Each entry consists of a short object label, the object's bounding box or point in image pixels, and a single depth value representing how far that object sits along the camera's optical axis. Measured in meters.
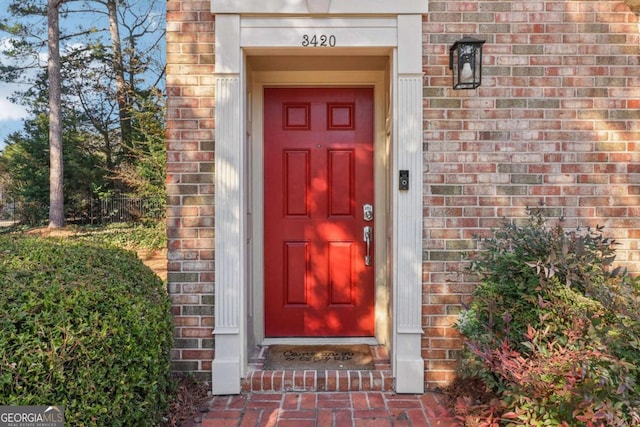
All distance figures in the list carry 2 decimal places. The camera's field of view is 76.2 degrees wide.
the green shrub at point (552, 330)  1.65
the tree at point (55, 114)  9.61
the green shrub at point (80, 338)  1.55
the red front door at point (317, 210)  3.28
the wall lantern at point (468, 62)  2.58
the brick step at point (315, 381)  2.70
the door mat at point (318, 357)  2.87
